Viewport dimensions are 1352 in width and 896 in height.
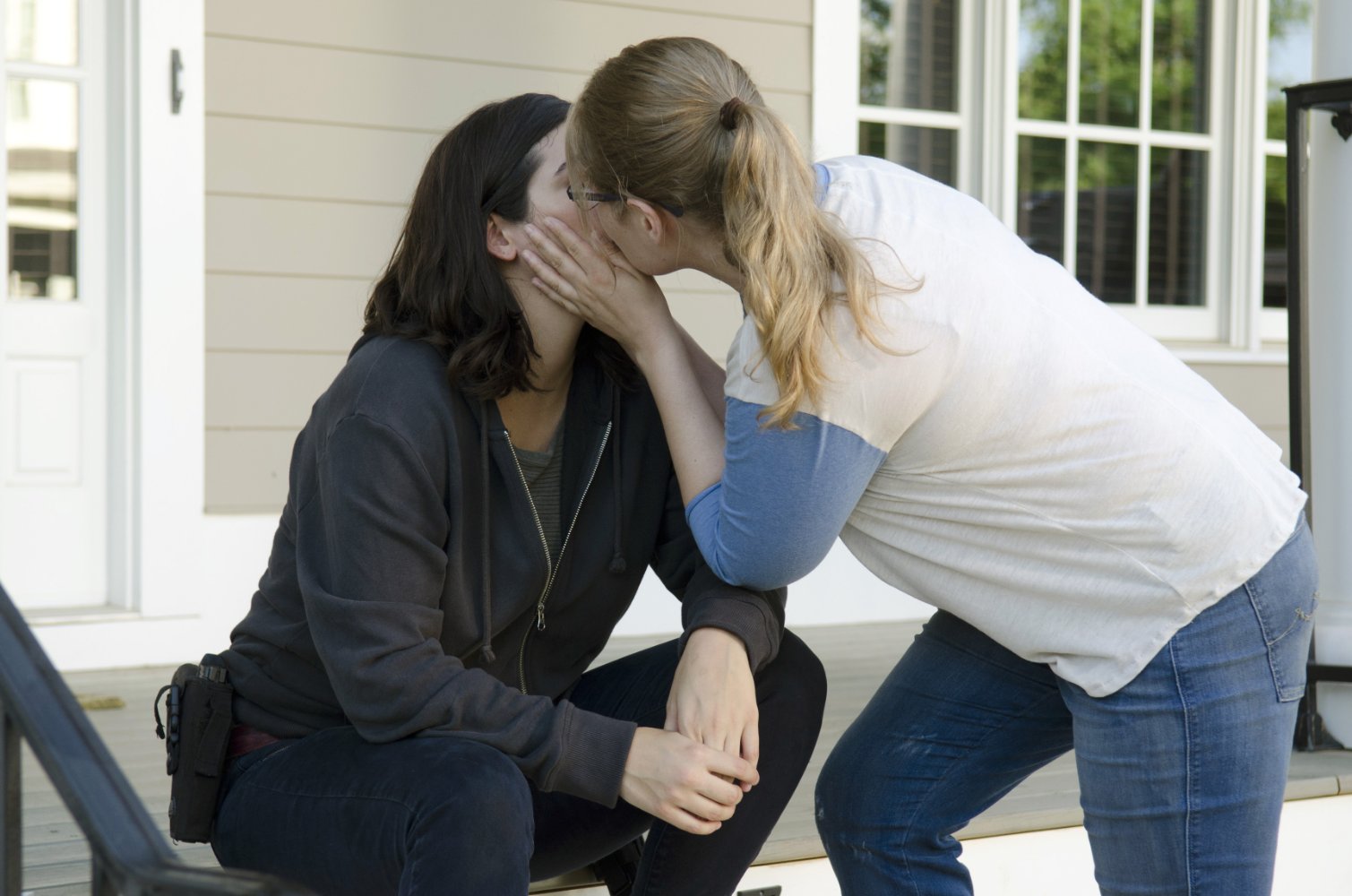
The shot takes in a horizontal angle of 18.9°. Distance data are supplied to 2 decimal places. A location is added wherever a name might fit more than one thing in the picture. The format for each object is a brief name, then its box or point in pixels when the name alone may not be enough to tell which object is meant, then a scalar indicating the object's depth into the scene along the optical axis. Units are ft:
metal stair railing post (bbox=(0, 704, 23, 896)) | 11.51
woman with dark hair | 12.50
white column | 16.36
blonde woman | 12.11
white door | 18.87
